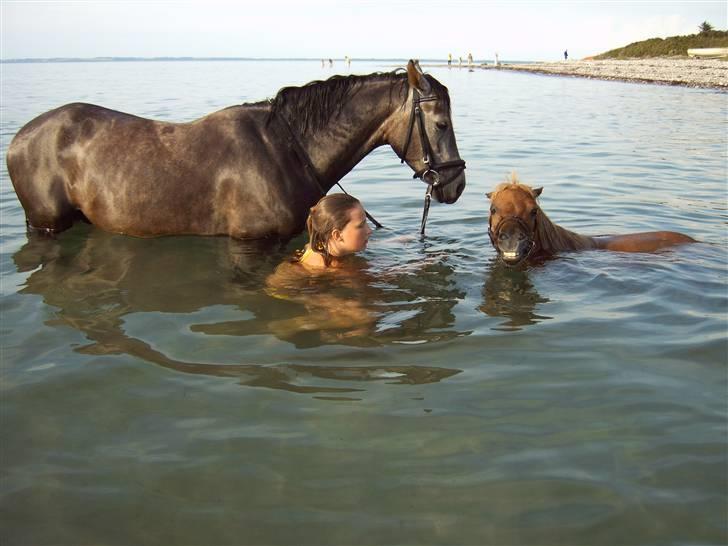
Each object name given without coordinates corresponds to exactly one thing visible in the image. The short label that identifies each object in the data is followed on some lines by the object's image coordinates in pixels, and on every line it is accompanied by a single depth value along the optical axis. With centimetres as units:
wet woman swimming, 525
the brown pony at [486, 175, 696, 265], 581
